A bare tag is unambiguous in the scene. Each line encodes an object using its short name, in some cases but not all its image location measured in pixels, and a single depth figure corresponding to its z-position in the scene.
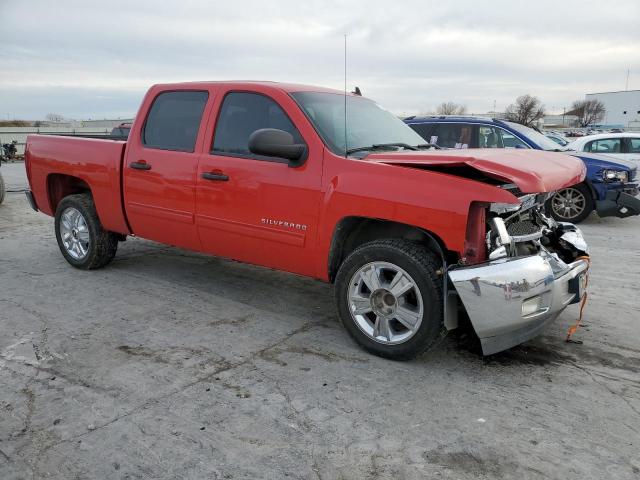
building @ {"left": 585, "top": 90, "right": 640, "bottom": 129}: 103.91
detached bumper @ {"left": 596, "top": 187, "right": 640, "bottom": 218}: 8.60
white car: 10.98
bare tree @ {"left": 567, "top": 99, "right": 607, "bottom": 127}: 105.29
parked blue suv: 8.78
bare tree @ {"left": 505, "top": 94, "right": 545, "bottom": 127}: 74.12
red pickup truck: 3.24
